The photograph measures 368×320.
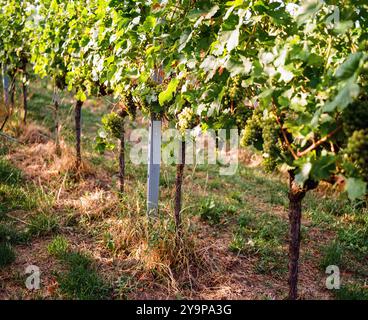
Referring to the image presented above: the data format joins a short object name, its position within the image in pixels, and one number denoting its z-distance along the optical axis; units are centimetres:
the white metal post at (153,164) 383
